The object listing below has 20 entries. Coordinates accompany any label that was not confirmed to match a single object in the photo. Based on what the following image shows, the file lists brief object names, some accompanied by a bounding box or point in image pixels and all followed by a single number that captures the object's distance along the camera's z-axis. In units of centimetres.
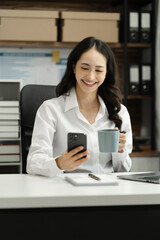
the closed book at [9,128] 288
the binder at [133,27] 321
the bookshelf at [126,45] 323
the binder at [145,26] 324
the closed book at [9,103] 288
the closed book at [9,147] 291
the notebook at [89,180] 126
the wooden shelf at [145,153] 309
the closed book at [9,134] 288
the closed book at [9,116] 288
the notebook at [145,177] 135
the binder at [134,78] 324
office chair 198
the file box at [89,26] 313
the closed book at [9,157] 290
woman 171
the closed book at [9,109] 288
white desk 109
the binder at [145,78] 327
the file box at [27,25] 308
